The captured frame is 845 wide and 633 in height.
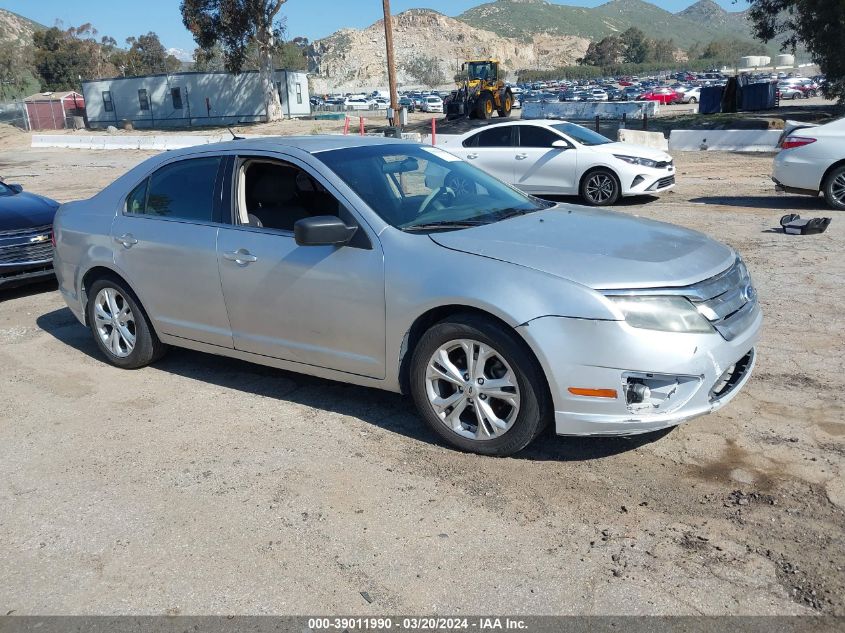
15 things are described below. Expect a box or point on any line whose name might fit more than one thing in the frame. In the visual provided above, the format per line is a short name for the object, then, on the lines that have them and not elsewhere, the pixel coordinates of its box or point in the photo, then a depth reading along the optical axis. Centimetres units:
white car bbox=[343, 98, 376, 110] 7219
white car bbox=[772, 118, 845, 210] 1109
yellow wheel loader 3588
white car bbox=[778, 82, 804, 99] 5806
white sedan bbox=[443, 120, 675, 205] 1299
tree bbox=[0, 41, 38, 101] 8624
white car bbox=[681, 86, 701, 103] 6125
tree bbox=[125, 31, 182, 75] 9906
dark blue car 827
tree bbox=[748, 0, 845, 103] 2867
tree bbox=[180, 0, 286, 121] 4659
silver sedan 381
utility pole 2675
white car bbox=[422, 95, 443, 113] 5716
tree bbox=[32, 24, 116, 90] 8662
